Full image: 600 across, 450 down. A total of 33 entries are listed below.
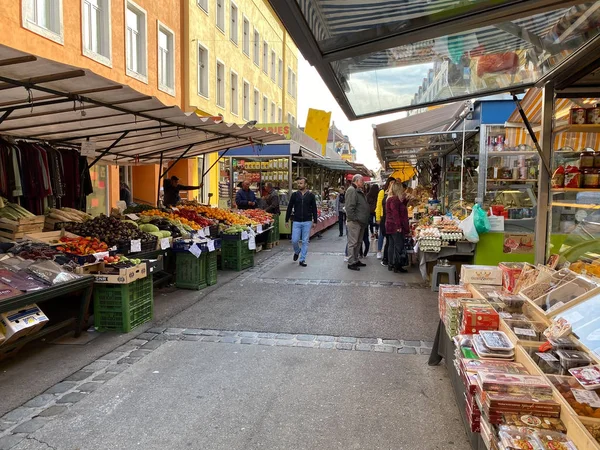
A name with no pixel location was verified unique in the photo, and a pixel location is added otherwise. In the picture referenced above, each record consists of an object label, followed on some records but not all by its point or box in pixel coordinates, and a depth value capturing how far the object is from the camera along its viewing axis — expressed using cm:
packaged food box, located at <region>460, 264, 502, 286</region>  470
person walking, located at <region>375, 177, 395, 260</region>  1051
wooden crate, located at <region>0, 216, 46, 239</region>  589
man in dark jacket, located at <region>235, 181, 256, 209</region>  1309
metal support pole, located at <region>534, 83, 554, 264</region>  465
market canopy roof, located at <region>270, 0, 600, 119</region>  239
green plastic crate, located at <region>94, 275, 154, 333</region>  536
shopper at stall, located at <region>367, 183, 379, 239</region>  1159
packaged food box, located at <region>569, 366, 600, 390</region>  232
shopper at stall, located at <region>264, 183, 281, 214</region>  1328
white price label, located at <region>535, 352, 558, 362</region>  270
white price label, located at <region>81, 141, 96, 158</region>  764
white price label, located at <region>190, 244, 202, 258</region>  738
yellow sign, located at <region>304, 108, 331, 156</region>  1699
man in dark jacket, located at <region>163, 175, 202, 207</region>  1170
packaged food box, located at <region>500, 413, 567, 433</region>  223
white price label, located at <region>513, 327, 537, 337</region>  306
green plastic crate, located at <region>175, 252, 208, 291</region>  761
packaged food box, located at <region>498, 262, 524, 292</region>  440
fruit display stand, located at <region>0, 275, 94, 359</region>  420
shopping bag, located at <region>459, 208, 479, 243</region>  709
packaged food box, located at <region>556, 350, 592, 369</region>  256
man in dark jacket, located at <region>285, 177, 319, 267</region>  1005
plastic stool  736
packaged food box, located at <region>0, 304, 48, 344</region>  414
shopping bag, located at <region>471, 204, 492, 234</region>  707
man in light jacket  938
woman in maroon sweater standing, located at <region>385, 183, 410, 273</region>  877
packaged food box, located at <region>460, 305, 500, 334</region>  338
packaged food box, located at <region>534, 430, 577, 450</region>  207
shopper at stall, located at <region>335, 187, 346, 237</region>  1617
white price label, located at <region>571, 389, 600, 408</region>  227
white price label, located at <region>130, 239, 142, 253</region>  649
